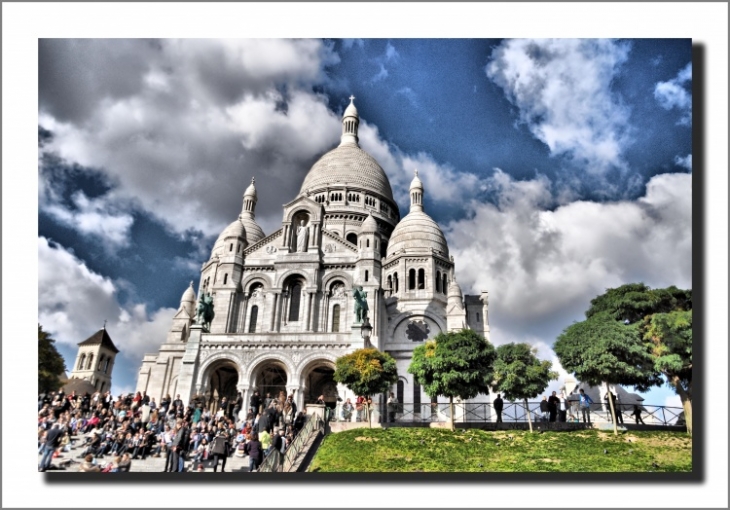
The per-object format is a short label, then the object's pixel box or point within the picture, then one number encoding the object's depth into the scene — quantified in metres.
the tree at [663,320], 15.81
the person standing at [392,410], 24.22
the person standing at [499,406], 20.67
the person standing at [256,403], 21.96
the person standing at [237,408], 23.25
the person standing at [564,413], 19.98
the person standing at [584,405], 19.41
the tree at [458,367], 21.69
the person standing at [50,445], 13.27
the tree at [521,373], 20.59
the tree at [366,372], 23.14
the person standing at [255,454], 14.03
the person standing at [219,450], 13.67
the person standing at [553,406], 19.85
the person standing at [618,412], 18.77
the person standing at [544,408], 20.19
